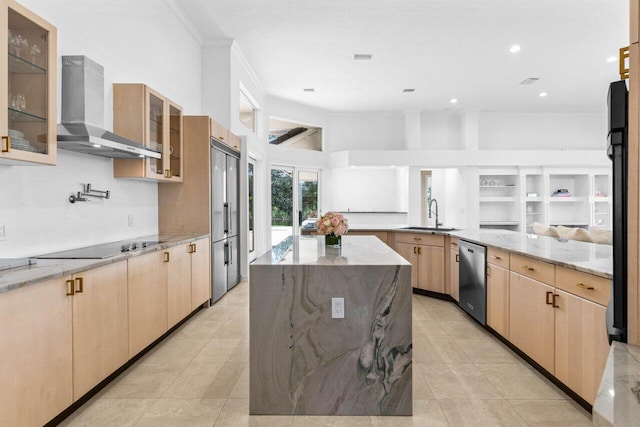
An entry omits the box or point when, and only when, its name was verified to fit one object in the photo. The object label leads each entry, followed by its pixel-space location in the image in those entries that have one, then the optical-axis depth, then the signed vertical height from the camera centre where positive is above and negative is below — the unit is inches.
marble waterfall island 88.0 -27.8
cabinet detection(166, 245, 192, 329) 134.3 -24.4
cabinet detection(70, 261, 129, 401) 84.2 -25.6
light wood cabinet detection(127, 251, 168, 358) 108.5 -24.8
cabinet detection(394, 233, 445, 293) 199.5 -23.0
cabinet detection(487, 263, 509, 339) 130.2 -29.1
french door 311.7 +14.3
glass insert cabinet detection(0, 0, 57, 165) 74.8 +27.2
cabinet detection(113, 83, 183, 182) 134.6 +33.2
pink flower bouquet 115.4 -2.7
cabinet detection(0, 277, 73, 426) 65.7 -25.1
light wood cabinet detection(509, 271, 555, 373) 103.3 -29.7
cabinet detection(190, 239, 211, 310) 156.5 -23.8
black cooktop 97.3 -9.5
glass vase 119.3 -7.4
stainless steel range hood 101.5 +30.4
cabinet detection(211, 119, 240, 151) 180.4 +40.0
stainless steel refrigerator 180.9 -1.7
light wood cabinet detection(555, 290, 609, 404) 84.1 -29.3
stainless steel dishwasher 148.2 -25.9
